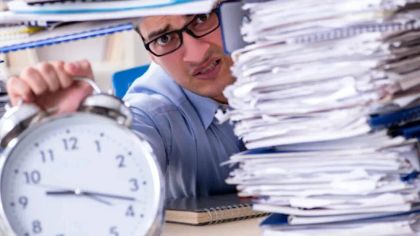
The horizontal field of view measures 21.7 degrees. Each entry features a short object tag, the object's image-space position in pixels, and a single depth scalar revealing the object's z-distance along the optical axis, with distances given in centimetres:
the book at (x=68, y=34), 125
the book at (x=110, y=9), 125
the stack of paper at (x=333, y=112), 121
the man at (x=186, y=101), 183
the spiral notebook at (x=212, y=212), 166
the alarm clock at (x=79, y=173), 124
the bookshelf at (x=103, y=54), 448
